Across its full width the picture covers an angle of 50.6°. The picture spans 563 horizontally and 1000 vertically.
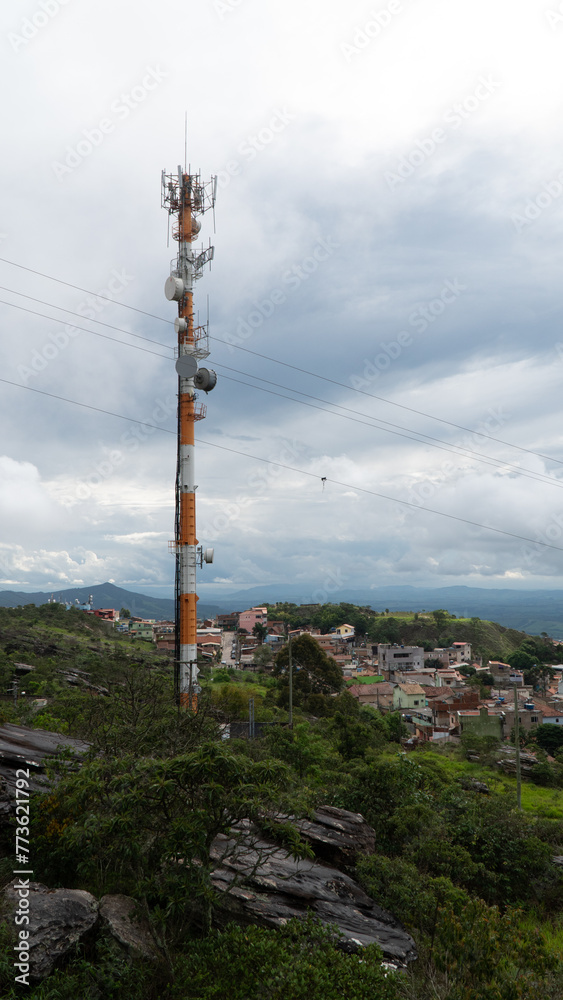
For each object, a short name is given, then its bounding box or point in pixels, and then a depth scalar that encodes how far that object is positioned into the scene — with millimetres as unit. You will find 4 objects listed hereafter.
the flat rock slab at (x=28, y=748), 13062
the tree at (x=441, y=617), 120631
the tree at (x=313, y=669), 48250
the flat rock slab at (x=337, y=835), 13430
